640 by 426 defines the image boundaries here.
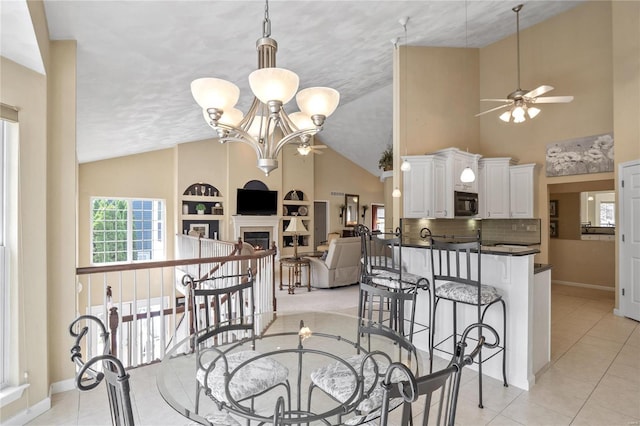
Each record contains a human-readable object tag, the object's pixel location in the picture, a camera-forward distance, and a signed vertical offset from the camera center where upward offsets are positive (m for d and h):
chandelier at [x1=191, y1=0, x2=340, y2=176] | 1.86 +0.71
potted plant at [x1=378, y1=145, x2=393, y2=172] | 7.89 +1.28
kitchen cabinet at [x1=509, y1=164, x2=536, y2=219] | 5.66 +0.37
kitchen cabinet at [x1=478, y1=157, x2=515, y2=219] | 5.84 +0.45
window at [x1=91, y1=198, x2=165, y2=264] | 7.30 -0.39
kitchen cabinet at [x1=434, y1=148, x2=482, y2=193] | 5.14 +0.79
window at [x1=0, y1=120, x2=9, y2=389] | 2.08 -0.44
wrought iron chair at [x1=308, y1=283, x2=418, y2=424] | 1.39 -0.85
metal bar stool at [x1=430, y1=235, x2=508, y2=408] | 2.43 -0.66
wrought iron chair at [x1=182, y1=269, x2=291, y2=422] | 1.55 -0.85
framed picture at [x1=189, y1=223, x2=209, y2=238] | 8.12 -0.39
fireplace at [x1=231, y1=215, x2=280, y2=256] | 8.50 -0.38
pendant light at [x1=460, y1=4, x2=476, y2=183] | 4.52 +0.52
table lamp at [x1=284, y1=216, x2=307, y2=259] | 7.39 -0.31
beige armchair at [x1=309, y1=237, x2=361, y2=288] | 6.13 -1.07
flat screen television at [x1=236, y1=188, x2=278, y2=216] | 8.69 +0.31
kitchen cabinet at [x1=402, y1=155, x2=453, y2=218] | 5.02 +0.40
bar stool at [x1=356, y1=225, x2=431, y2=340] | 2.98 -0.64
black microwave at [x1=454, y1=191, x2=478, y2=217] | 5.30 +0.13
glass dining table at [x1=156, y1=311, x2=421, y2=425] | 1.20 -1.17
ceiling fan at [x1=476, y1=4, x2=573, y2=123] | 4.12 +1.47
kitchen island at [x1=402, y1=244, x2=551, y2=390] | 2.54 -0.88
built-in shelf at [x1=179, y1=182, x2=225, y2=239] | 8.05 +0.14
